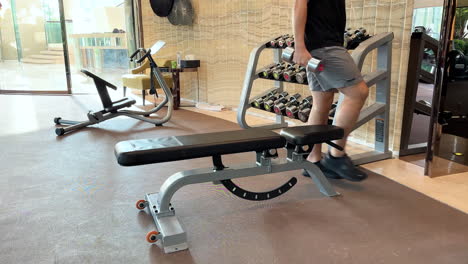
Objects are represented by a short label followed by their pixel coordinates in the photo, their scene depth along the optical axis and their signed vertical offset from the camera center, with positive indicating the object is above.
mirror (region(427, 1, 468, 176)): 2.16 -0.45
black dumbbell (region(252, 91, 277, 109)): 3.48 -0.59
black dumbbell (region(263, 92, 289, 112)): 3.36 -0.59
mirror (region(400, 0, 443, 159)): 2.59 -0.30
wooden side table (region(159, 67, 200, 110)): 4.98 -0.62
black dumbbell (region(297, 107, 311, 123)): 2.96 -0.61
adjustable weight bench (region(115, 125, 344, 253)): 1.60 -0.54
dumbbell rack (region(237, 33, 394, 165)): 2.48 -0.41
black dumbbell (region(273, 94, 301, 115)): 3.23 -0.59
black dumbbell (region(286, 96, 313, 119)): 3.06 -0.58
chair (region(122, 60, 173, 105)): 4.91 -0.57
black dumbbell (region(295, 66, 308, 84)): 2.89 -0.31
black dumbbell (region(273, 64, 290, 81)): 3.18 -0.30
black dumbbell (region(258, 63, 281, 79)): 3.31 -0.31
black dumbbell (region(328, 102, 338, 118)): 2.78 -0.55
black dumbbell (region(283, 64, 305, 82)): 3.01 -0.30
